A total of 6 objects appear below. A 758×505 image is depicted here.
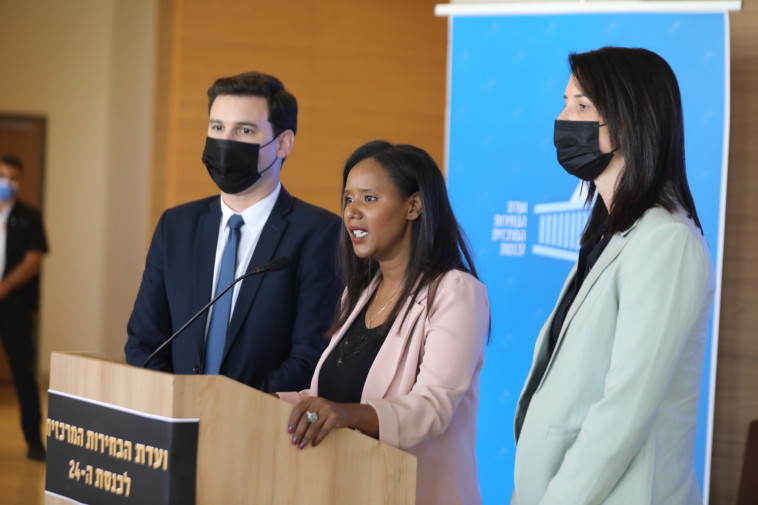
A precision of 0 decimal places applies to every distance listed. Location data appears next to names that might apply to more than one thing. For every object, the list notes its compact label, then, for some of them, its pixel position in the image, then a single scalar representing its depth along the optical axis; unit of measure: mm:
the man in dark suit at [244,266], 4751
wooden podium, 4088
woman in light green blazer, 4116
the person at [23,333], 7537
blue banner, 5440
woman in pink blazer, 4393
